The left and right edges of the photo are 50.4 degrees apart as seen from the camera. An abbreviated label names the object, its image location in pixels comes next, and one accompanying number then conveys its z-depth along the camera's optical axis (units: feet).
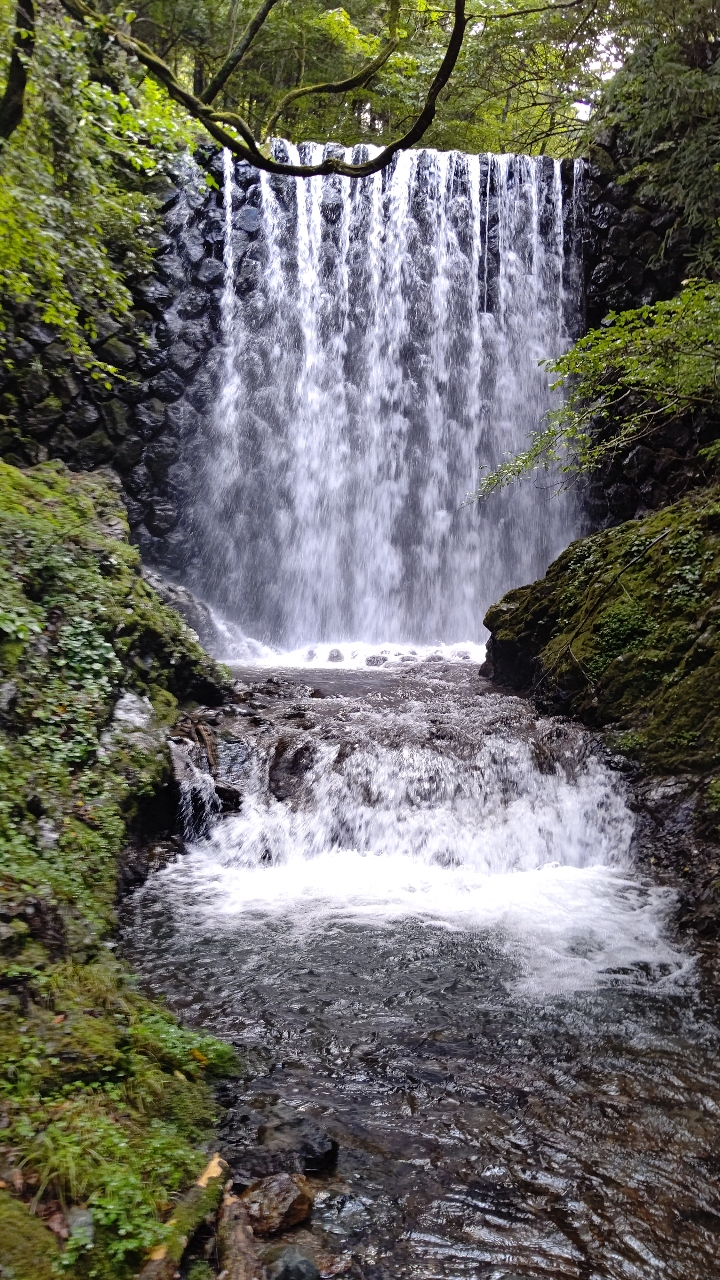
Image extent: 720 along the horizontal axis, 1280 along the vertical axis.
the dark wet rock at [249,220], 52.75
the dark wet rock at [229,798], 22.89
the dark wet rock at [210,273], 51.52
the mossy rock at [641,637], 22.74
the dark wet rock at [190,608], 41.60
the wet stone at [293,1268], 7.41
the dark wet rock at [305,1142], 9.48
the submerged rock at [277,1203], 8.21
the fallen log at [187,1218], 6.96
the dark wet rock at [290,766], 23.80
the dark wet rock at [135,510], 48.06
